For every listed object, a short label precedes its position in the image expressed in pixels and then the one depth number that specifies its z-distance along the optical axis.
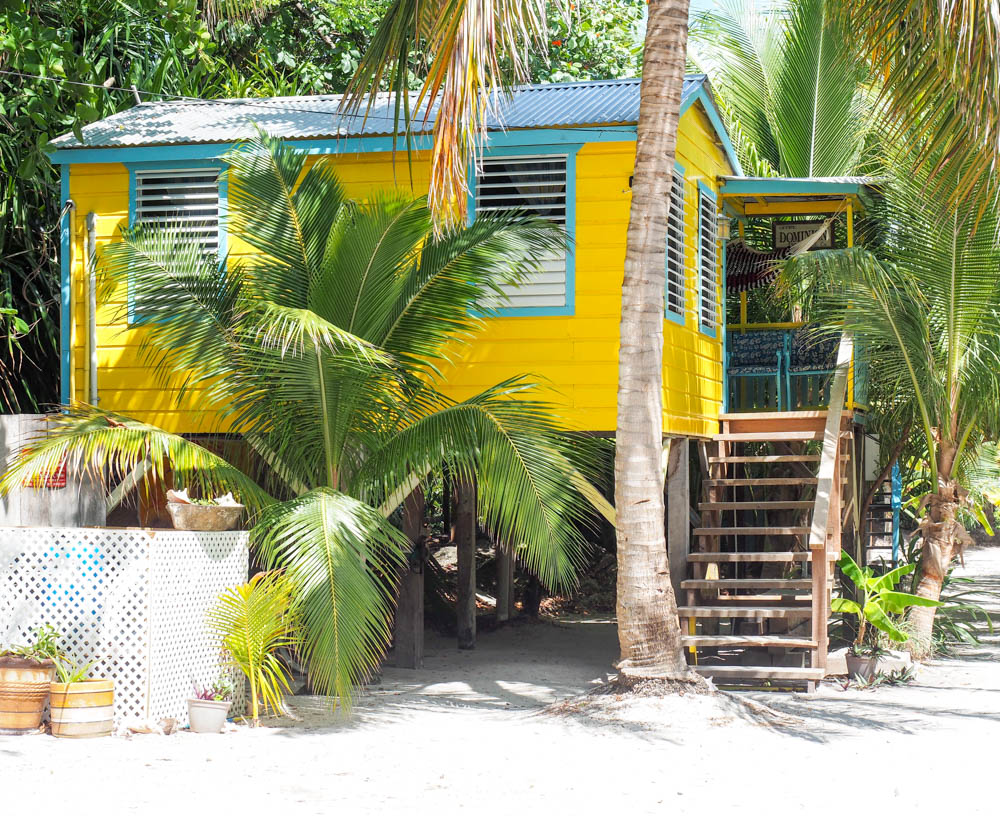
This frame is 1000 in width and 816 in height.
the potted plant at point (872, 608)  9.87
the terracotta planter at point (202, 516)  7.91
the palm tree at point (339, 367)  7.91
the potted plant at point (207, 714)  7.41
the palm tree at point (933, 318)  10.42
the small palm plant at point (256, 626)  7.75
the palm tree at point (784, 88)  14.78
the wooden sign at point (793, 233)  13.13
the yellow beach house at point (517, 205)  9.53
